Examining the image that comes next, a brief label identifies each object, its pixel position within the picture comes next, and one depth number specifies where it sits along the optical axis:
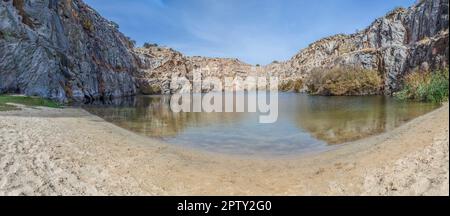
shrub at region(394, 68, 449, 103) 24.49
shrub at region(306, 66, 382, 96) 66.12
